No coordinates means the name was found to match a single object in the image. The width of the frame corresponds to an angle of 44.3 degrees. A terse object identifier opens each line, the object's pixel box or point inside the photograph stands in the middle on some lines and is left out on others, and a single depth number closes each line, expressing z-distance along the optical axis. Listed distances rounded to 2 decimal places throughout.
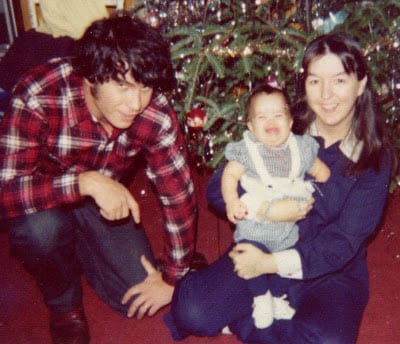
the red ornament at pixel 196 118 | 2.48
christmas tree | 2.45
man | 1.69
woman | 1.82
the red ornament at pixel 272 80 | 2.26
